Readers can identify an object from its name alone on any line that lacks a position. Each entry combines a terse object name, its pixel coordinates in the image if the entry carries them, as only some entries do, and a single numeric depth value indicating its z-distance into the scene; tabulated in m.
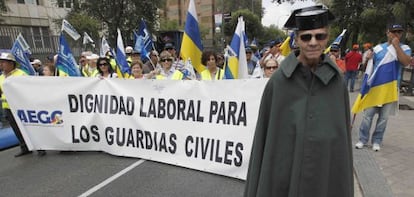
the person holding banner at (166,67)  5.62
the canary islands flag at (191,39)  5.10
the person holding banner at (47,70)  6.70
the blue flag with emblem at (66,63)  5.71
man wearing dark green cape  1.68
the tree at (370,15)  8.83
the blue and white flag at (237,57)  4.35
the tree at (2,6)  15.33
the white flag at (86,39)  8.09
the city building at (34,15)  28.25
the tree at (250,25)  46.03
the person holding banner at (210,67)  5.29
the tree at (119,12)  16.77
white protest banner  3.99
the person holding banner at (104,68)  5.58
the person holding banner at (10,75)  5.13
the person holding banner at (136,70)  5.49
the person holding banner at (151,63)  7.67
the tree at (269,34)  58.03
